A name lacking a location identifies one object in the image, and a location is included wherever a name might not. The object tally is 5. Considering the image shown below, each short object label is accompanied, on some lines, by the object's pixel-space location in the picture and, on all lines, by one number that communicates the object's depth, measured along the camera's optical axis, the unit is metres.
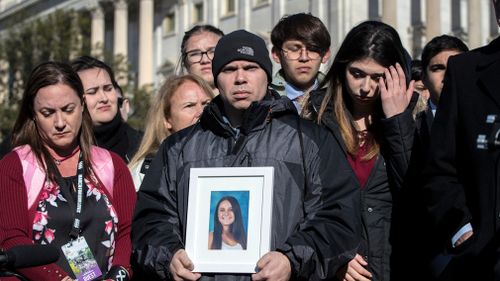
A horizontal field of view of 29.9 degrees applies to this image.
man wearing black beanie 5.07
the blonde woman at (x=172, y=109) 7.24
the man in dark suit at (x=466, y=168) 4.57
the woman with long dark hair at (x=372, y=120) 5.54
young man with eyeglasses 7.23
